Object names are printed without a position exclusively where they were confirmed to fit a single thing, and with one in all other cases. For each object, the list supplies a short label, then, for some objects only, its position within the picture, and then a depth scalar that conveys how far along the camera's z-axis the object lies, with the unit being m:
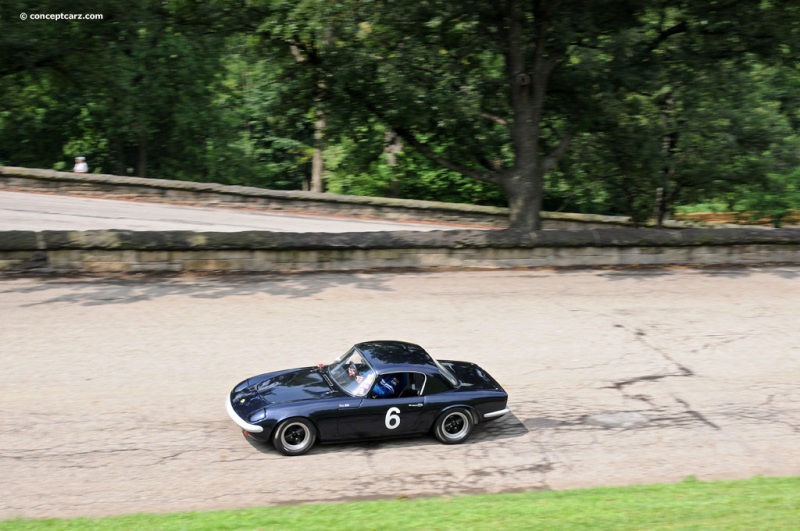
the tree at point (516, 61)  18.31
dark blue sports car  9.20
